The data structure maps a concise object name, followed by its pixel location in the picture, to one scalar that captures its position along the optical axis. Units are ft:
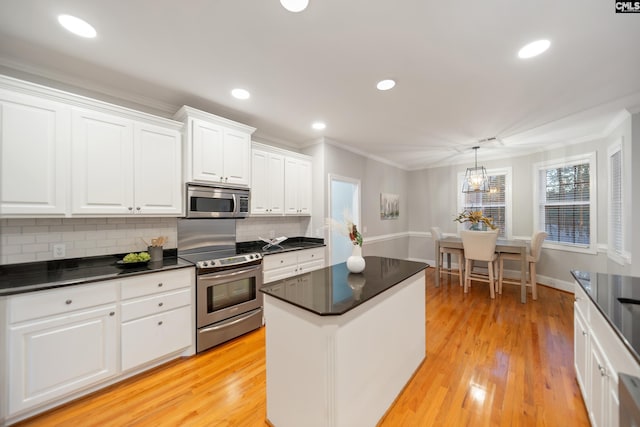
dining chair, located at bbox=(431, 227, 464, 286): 14.47
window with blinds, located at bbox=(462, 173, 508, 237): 16.51
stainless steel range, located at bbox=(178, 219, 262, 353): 7.80
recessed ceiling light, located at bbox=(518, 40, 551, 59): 5.63
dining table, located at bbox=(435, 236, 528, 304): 11.93
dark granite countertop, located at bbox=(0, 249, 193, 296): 5.35
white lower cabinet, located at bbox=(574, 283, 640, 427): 3.46
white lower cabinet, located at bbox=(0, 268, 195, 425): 5.13
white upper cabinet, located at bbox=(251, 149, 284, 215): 10.62
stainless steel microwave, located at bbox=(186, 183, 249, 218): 8.42
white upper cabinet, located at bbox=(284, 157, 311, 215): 11.87
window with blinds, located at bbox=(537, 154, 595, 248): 12.92
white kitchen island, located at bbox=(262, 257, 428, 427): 4.06
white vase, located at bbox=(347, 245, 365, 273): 6.31
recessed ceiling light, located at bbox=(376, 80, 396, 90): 7.34
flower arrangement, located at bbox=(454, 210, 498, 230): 14.35
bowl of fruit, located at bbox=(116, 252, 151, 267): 7.09
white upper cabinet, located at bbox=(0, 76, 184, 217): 5.67
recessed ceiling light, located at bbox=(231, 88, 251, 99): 7.82
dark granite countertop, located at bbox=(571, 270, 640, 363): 3.22
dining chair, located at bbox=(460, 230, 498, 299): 12.26
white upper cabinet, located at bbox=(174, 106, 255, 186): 8.28
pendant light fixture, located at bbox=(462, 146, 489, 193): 13.96
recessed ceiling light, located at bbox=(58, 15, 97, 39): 4.96
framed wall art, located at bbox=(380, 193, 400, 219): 17.34
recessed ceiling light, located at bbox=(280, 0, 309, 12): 4.52
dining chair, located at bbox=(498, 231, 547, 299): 12.44
